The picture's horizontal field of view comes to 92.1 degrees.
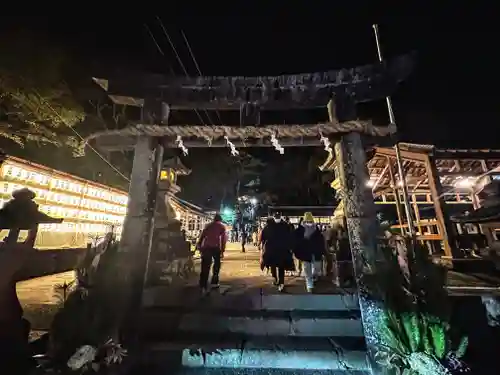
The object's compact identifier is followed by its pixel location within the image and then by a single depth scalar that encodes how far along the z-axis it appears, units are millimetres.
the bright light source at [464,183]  13365
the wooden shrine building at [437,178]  9738
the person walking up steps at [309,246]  6855
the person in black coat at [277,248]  7027
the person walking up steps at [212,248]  6707
